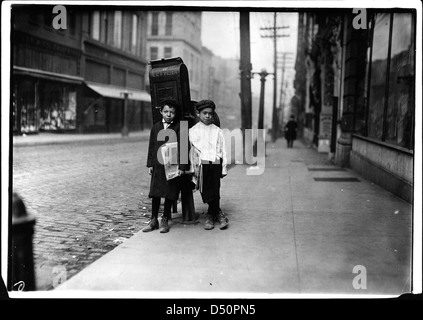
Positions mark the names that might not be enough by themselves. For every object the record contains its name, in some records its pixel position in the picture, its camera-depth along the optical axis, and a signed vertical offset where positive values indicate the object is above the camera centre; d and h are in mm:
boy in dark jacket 5008 -370
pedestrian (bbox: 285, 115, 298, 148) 21203 +371
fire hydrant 2479 -561
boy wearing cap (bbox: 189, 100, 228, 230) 5066 -230
